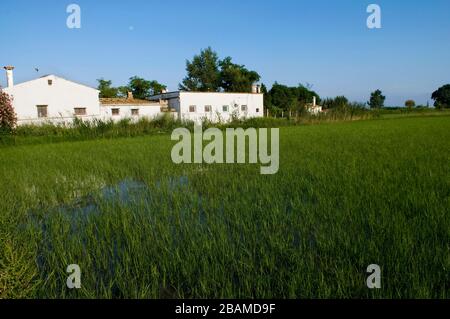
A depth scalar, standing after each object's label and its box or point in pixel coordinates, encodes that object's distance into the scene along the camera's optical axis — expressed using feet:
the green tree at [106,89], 165.07
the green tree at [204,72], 175.73
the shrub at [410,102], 205.57
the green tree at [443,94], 266.94
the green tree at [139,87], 165.99
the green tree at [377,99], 236.84
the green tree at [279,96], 152.40
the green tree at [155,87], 170.91
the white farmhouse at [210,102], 100.27
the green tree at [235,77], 164.35
